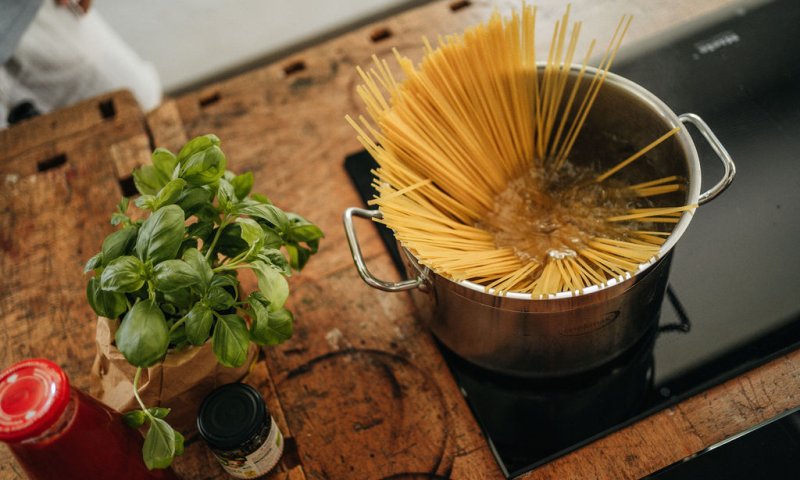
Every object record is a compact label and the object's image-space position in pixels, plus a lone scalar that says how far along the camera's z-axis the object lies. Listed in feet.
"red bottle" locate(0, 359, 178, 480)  1.60
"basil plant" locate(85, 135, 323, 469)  1.73
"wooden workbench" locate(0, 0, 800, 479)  2.21
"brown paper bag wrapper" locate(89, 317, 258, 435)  2.08
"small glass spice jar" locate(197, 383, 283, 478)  1.95
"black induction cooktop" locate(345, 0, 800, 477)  2.24
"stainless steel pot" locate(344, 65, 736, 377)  1.86
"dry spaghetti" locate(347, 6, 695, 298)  2.10
